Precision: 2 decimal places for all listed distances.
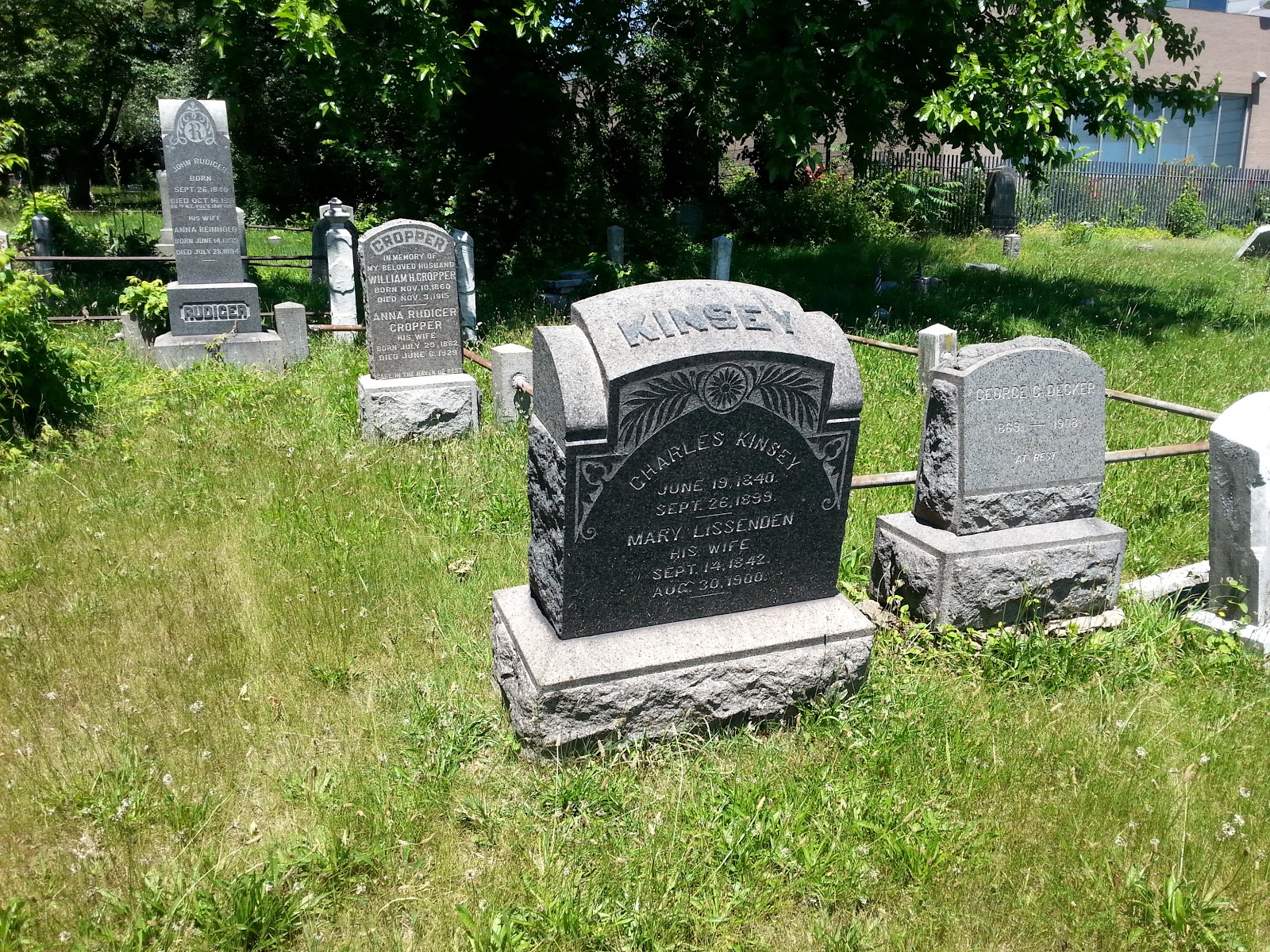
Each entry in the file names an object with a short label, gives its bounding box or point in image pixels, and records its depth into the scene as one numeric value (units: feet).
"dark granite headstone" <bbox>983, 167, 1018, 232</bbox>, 63.77
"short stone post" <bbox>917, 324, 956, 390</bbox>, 27.61
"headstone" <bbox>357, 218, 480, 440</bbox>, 24.90
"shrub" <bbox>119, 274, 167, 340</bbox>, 33.40
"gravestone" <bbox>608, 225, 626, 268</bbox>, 46.21
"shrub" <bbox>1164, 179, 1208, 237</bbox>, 79.77
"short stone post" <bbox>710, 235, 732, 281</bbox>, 40.81
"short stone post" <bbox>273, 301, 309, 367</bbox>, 33.14
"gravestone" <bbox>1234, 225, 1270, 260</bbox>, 59.82
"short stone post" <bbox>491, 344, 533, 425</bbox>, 25.85
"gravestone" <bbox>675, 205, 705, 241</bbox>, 59.77
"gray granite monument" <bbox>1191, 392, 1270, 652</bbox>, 14.05
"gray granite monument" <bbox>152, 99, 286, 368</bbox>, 32.68
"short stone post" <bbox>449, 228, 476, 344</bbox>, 37.42
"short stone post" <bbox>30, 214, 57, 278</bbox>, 44.96
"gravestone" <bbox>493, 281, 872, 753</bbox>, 11.27
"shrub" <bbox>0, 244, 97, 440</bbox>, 21.89
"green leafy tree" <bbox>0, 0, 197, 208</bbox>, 75.41
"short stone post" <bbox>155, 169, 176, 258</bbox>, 45.76
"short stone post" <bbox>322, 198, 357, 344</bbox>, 38.86
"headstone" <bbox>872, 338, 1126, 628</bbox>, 14.49
